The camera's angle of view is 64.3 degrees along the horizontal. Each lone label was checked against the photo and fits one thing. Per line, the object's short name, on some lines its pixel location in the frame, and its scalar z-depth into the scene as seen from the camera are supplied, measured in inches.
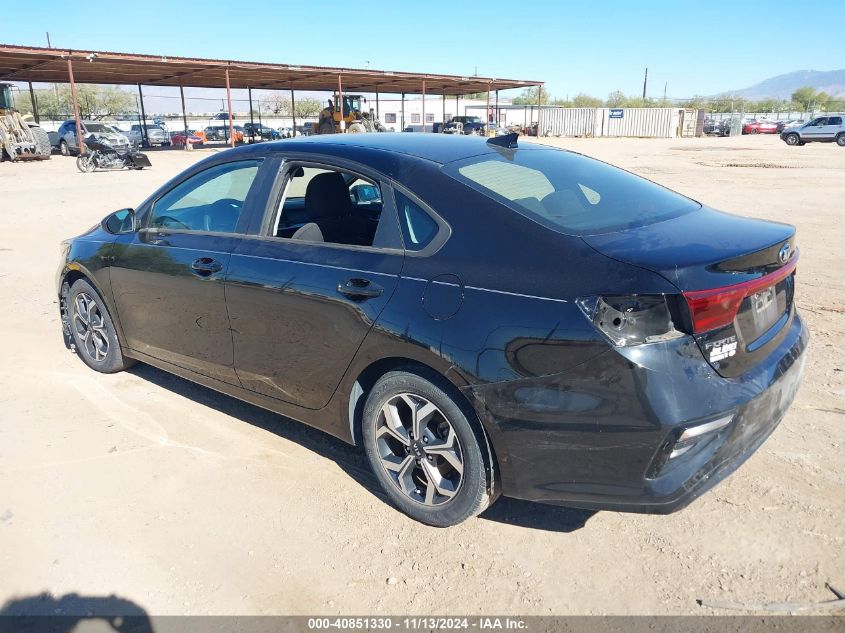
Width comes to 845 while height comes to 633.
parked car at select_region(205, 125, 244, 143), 1942.7
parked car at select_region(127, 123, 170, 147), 1753.6
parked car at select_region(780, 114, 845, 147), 1492.4
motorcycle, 884.6
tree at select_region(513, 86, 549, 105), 4099.4
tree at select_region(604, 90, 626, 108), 3772.1
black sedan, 94.7
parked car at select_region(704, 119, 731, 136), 2228.1
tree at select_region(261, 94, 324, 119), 3573.3
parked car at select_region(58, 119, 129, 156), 1259.2
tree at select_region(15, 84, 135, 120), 2940.5
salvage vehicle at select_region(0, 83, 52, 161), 1007.0
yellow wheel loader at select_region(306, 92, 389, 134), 1396.4
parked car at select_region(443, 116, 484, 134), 1807.3
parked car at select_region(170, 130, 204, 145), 1715.7
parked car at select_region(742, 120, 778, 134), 2215.6
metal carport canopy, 1066.7
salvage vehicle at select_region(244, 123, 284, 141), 1683.7
